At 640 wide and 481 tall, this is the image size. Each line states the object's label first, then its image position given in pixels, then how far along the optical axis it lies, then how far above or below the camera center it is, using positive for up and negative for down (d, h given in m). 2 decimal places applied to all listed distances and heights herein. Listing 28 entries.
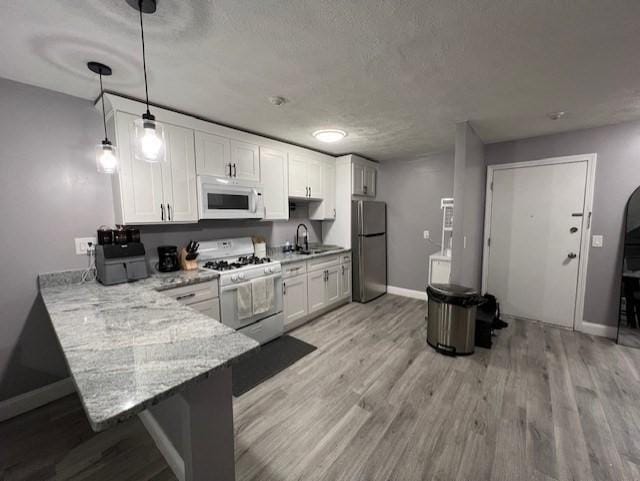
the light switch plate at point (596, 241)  2.97 -0.22
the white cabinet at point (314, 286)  3.20 -0.89
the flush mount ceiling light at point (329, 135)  2.93 +0.99
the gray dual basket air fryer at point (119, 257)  1.99 -0.28
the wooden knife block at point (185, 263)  2.59 -0.42
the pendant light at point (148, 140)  1.40 +0.45
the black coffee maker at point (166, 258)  2.51 -0.36
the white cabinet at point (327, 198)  4.04 +0.36
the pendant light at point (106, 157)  1.81 +0.44
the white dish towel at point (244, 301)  2.58 -0.79
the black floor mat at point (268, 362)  2.27 -1.37
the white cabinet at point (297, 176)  3.50 +0.61
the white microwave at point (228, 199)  2.59 +0.23
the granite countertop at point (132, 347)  0.78 -0.51
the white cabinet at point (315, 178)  3.76 +0.63
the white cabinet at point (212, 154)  2.57 +0.67
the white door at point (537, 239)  3.14 -0.23
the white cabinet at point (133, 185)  2.10 +0.30
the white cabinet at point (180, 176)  2.37 +0.41
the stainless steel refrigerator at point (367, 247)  4.07 -0.42
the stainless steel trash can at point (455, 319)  2.60 -0.99
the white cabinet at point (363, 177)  4.12 +0.73
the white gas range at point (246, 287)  2.54 -0.68
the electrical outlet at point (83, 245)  2.17 -0.20
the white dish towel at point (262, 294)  2.70 -0.77
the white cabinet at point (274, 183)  3.16 +0.48
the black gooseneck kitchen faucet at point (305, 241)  3.88 -0.30
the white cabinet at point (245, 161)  2.84 +0.67
